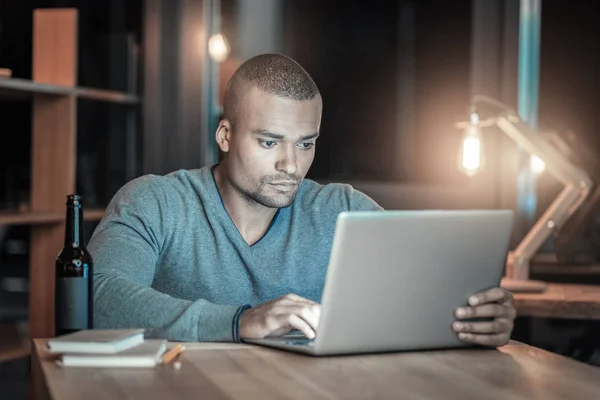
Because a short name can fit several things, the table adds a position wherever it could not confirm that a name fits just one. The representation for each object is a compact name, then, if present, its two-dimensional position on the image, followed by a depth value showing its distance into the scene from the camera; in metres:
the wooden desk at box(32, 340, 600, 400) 2.43
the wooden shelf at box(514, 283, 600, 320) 4.01
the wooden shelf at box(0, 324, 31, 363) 4.35
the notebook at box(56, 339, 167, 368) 2.57
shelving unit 4.73
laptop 2.64
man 3.27
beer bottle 2.79
